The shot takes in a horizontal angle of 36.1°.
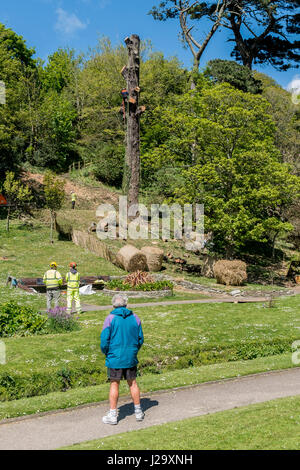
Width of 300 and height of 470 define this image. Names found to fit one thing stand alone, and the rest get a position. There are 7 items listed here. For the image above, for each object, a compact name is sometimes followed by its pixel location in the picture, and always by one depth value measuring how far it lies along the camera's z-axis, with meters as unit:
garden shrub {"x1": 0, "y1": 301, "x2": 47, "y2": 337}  13.62
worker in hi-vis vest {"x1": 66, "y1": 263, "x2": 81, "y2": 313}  16.81
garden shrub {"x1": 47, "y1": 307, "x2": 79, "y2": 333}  14.16
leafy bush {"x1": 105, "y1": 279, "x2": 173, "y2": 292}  22.41
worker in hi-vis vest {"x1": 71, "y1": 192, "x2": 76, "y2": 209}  42.26
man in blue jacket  8.08
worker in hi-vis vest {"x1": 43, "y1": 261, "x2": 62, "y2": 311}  16.34
